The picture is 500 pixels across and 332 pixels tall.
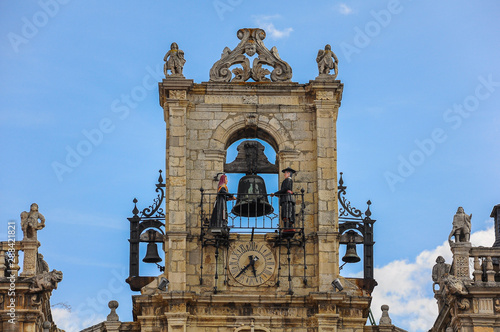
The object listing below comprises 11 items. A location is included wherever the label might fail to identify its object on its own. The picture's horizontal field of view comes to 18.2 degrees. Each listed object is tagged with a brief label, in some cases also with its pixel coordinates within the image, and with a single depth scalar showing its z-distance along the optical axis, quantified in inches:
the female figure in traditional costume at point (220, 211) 1523.1
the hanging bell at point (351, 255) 1601.9
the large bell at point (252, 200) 1563.7
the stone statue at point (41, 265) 1510.8
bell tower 1507.1
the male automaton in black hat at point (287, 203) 1537.9
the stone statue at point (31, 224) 1483.8
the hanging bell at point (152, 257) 1598.2
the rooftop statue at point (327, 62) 1599.4
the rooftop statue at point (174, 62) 1596.9
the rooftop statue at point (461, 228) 1471.5
